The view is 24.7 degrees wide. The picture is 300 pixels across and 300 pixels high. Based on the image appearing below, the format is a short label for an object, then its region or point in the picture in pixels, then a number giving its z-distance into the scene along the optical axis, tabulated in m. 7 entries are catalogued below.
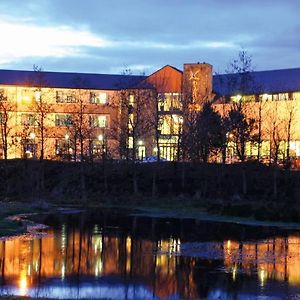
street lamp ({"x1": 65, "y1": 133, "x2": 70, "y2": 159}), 85.19
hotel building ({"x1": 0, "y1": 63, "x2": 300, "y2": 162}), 78.00
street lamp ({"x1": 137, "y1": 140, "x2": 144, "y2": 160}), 92.38
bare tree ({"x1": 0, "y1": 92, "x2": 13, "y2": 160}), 78.29
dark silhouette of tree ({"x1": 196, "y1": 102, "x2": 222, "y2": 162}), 72.25
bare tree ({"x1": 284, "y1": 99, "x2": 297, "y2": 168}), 81.45
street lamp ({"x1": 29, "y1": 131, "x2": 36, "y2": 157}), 85.96
